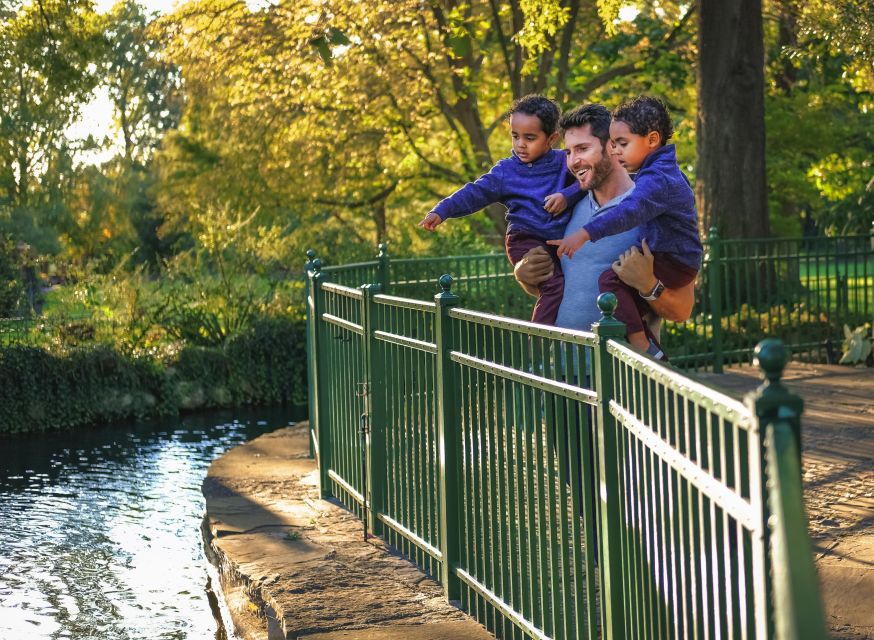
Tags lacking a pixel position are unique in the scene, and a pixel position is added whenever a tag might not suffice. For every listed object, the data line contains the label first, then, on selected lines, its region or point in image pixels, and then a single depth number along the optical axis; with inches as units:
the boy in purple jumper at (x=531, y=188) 198.1
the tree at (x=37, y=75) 797.9
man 188.1
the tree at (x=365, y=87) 829.2
